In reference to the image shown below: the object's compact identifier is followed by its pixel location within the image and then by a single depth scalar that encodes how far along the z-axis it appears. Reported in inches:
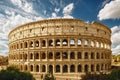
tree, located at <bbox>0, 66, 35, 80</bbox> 510.6
